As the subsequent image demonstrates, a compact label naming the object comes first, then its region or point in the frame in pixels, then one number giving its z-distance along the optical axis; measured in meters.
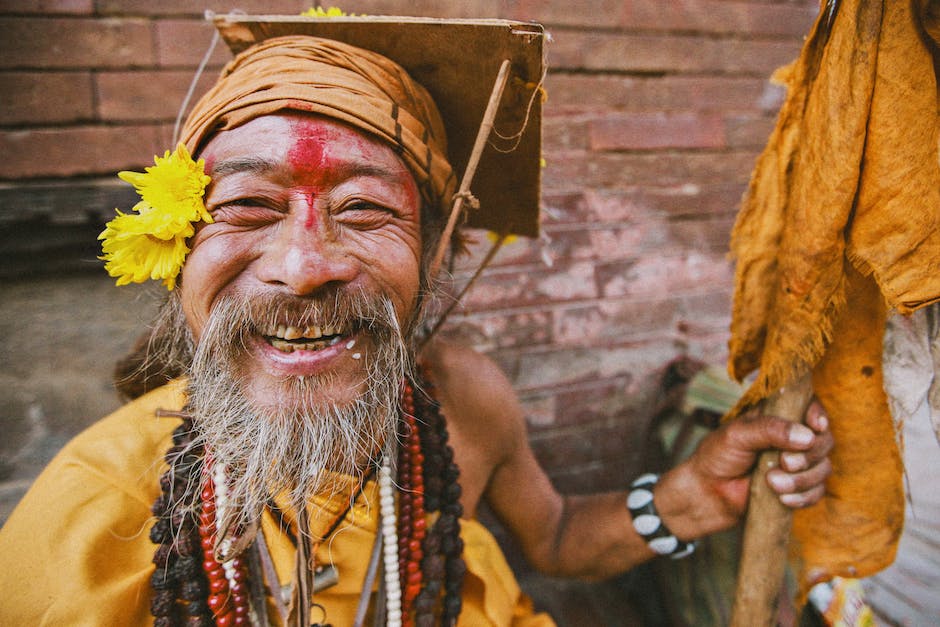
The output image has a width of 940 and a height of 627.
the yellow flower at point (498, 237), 0.70
